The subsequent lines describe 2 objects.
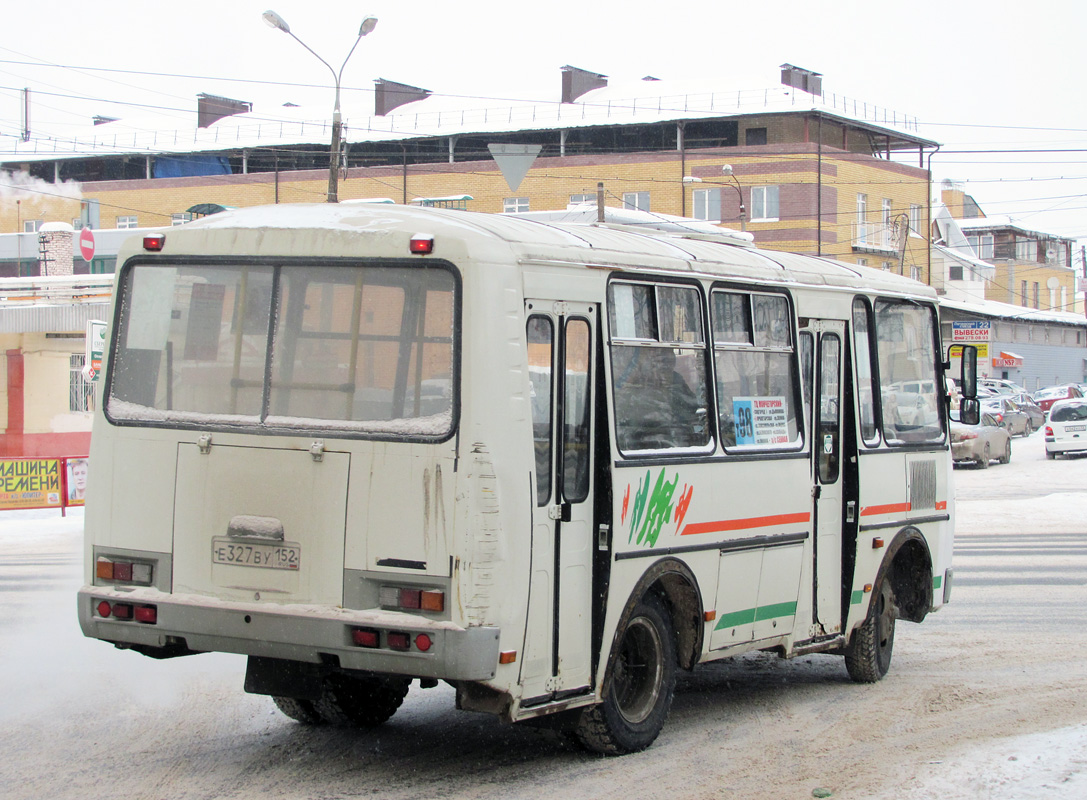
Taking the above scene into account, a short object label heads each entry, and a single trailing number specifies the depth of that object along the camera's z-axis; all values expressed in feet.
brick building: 212.02
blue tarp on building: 253.85
